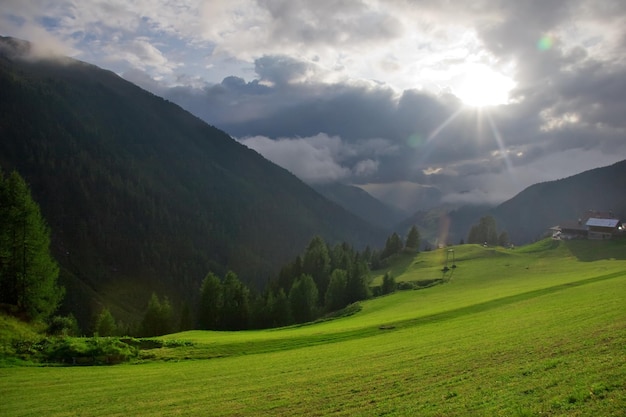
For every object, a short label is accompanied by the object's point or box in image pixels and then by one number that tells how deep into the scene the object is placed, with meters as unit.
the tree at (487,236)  197.38
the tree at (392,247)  168.88
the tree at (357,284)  102.00
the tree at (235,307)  90.69
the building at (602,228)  132.50
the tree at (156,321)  84.75
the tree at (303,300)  95.25
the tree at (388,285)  102.12
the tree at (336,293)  102.12
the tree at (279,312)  90.38
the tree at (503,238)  197.07
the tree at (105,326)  81.44
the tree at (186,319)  90.94
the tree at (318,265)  124.62
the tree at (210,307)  90.06
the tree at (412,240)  167.00
